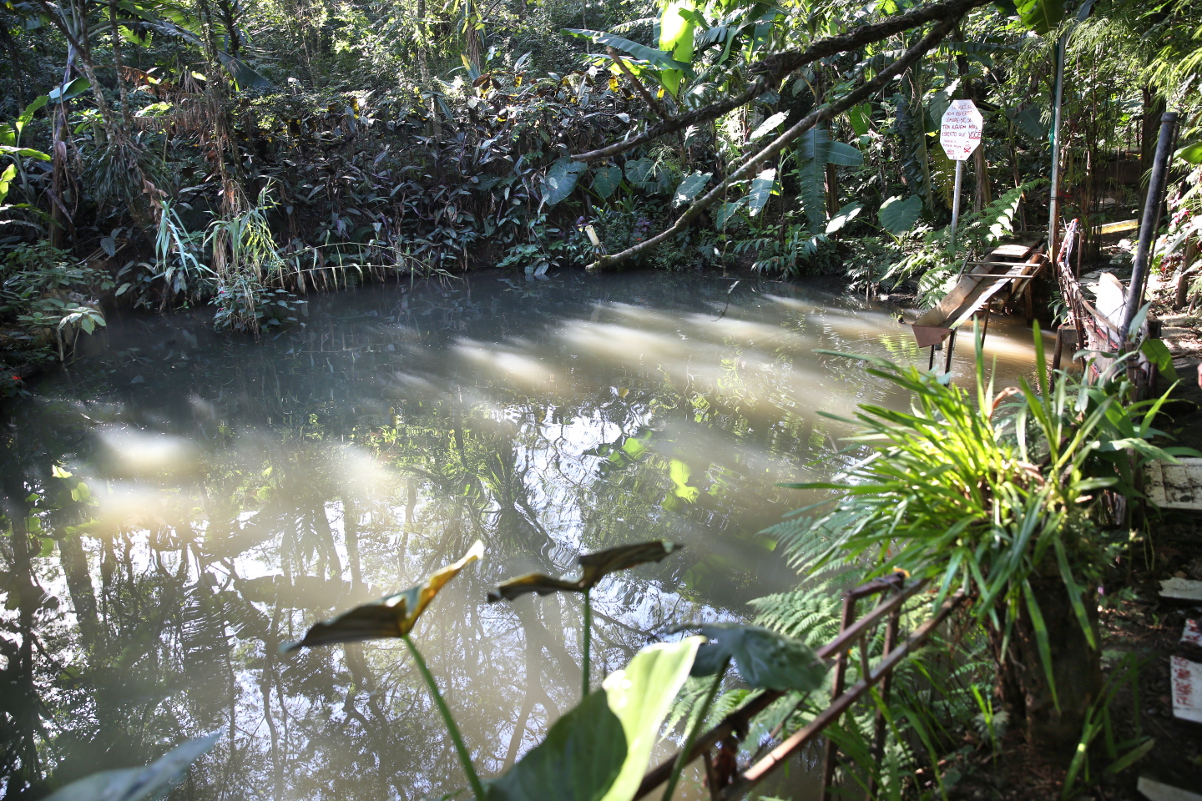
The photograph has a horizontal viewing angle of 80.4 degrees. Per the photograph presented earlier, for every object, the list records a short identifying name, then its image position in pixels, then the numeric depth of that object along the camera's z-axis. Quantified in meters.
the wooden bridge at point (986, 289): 2.67
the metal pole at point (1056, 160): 4.43
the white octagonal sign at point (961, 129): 4.75
